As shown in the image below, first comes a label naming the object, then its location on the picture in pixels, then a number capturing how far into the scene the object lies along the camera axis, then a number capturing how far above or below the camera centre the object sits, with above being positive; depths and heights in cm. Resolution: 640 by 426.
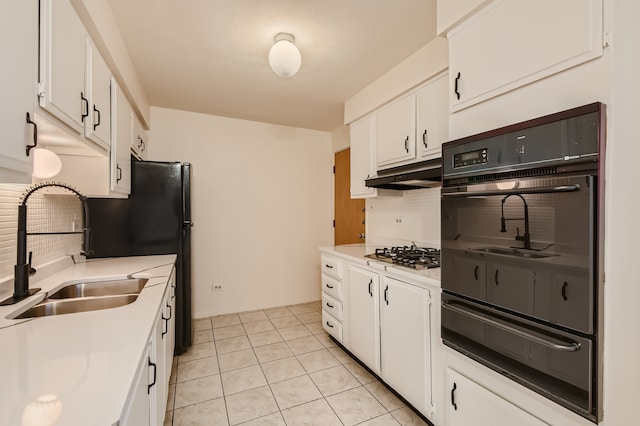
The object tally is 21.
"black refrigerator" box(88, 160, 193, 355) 241 -10
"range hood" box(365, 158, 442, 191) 191 +27
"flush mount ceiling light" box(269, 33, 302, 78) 190 +105
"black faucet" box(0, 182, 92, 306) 132 -27
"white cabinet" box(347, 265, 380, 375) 214 -82
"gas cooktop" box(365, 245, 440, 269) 192 -33
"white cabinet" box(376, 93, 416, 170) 226 +68
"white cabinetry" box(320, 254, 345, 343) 264 -83
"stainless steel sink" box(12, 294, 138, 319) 135 -49
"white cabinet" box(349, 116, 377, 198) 273 +57
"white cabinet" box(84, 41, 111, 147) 146 +62
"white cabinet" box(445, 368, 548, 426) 117 -87
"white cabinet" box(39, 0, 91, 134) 104 +60
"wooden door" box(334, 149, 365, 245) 369 +4
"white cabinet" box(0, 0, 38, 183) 82 +39
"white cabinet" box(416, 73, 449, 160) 199 +70
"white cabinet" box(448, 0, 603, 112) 100 +69
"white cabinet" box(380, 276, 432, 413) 169 -82
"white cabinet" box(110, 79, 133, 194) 184 +48
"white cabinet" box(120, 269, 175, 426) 82 -67
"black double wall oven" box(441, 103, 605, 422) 95 -15
